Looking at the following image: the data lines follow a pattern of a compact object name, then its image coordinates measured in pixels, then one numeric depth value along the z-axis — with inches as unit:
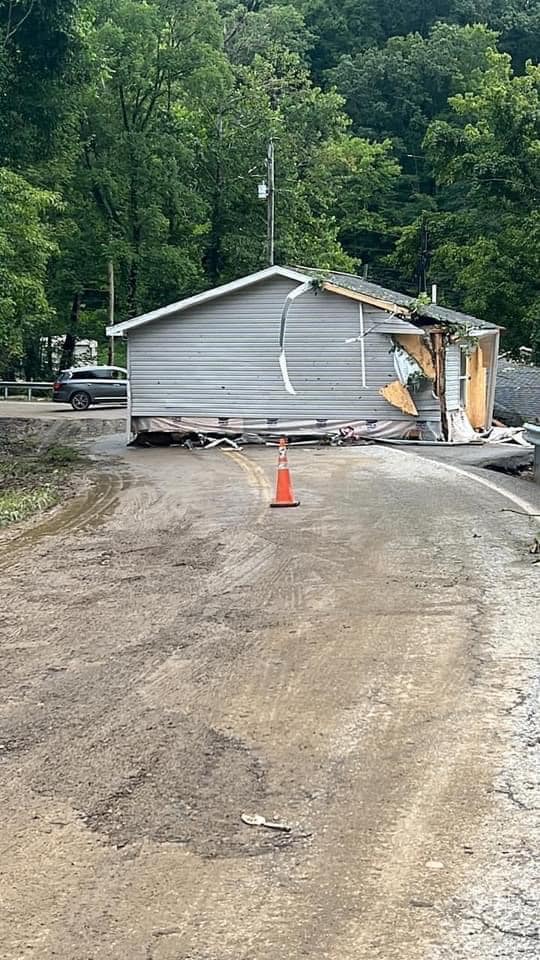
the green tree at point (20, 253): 831.1
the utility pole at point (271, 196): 1571.1
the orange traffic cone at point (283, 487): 546.9
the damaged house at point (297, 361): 995.3
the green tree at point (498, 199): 1156.5
